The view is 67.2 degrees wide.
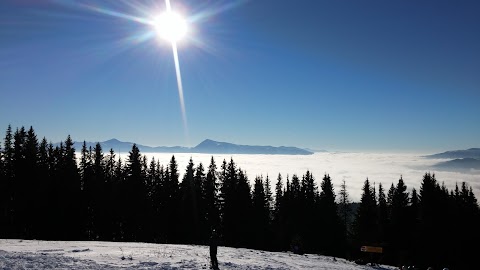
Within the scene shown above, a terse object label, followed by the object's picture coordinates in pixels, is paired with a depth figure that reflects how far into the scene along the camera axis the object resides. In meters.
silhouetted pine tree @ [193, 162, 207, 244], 61.16
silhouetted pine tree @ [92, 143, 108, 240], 60.28
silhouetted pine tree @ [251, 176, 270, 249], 61.74
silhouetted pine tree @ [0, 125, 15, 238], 52.81
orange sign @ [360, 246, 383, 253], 36.12
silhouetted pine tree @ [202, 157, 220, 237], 65.00
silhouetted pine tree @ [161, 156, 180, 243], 62.28
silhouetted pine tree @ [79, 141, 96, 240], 60.06
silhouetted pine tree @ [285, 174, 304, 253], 77.06
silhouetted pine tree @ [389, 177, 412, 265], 61.25
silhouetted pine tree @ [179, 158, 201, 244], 61.25
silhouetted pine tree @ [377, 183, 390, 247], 62.81
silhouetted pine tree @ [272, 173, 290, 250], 71.21
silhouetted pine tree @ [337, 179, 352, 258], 95.09
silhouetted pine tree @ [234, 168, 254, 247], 60.81
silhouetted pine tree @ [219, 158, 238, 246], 61.38
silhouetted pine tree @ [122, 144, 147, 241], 61.28
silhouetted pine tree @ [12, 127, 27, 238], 53.69
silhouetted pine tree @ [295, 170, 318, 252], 74.25
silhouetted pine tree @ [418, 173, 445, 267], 57.56
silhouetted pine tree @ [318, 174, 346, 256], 73.31
